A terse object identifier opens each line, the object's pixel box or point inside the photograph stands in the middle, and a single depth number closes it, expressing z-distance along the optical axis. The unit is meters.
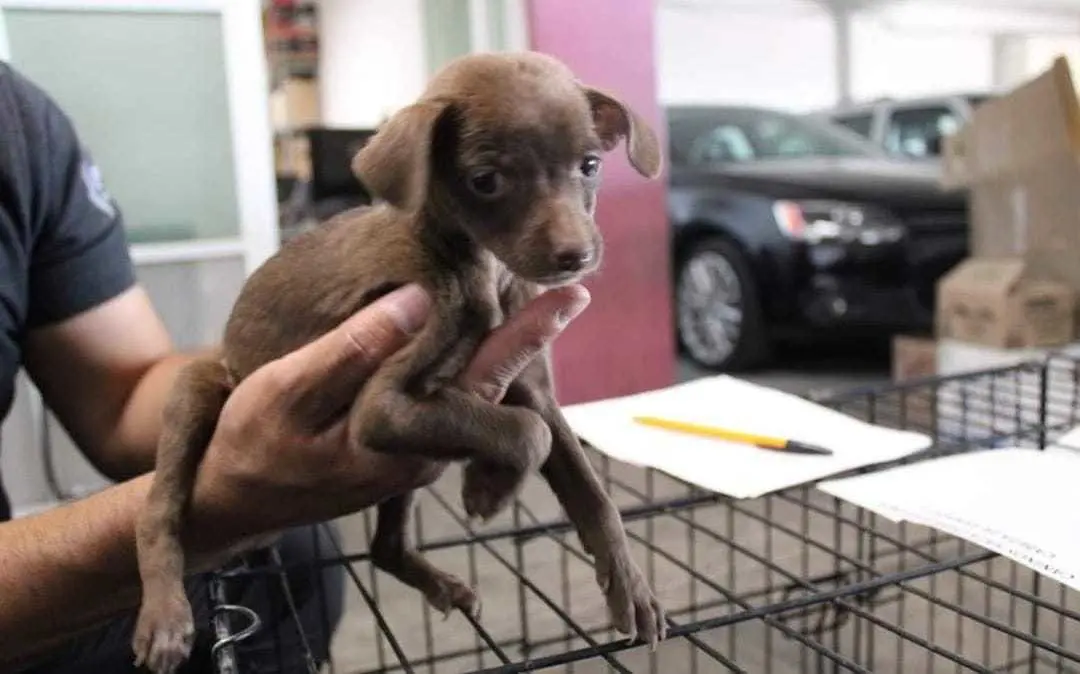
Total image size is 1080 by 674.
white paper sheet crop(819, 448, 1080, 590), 0.88
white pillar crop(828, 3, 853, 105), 9.45
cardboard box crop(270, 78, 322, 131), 7.68
